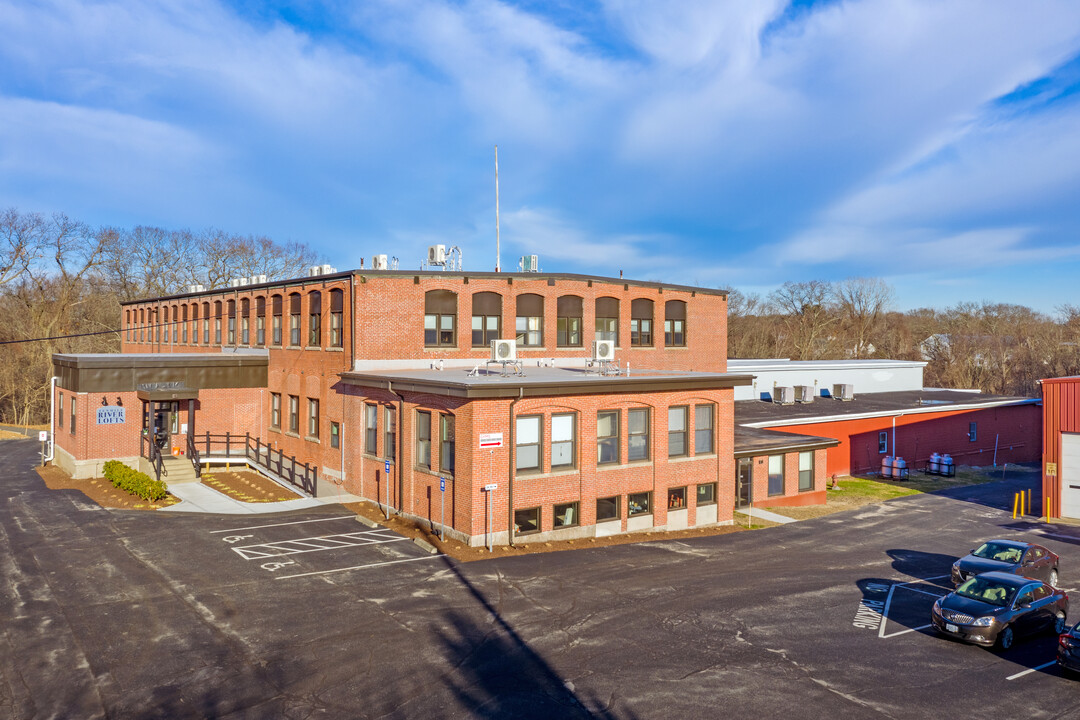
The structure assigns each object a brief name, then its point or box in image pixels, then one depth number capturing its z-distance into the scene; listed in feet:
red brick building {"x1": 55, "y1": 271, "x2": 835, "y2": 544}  78.12
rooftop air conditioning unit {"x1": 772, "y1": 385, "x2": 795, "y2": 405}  159.84
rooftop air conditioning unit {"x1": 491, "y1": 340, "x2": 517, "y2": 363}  90.79
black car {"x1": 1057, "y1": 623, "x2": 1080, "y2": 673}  45.75
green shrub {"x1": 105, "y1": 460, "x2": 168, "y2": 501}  92.38
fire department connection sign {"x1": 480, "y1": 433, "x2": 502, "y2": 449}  74.18
